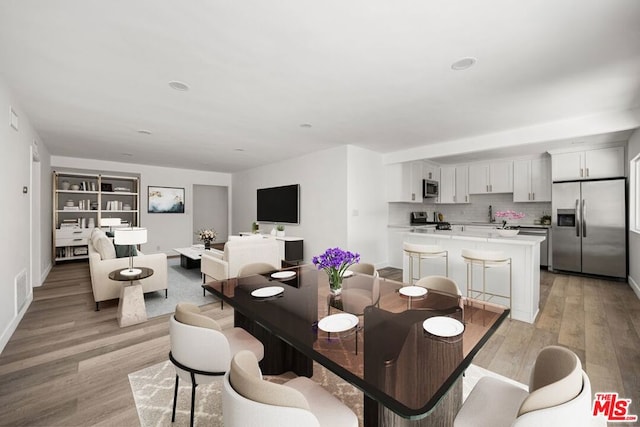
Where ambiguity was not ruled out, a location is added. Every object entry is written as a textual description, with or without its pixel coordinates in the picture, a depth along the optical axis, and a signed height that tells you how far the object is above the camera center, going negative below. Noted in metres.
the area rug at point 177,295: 3.60 -1.18
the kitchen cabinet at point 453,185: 7.11 +0.72
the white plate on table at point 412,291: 1.83 -0.53
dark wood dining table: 0.98 -0.56
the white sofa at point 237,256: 3.91 -0.63
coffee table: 5.44 -0.81
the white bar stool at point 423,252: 3.82 -0.55
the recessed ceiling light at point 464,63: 2.29 +1.25
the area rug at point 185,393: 1.73 -1.25
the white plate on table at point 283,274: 2.35 -0.53
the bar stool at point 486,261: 3.23 -0.57
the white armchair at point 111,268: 3.53 -0.71
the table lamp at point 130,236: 3.05 -0.24
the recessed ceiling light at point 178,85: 2.72 +1.27
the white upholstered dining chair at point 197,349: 1.44 -0.70
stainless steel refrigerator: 4.68 -0.27
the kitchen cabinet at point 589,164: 4.82 +0.86
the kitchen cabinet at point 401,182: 6.04 +0.67
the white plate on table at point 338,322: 1.33 -0.54
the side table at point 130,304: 3.06 -1.00
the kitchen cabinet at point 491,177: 6.39 +0.82
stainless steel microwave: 6.74 +0.59
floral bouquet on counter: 4.07 -0.04
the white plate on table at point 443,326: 1.27 -0.54
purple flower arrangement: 1.86 -0.34
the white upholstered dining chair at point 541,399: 0.86 -0.64
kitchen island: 3.23 -0.70
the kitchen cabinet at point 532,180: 5.93 +0.69
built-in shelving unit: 6.34 +0.22
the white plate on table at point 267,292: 1.84 -0.53
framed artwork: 7.49 +0.38
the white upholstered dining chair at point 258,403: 0.85 -0.59
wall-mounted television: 6.37 +0.22
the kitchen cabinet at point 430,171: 6.79 +1.04
